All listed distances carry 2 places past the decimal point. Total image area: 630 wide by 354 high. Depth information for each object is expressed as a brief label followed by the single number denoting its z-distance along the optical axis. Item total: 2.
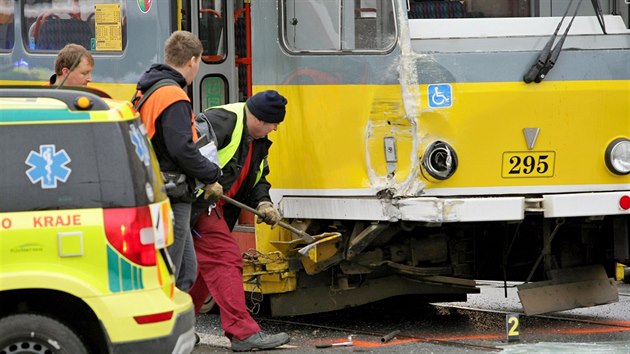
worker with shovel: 17.61
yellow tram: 18.22
